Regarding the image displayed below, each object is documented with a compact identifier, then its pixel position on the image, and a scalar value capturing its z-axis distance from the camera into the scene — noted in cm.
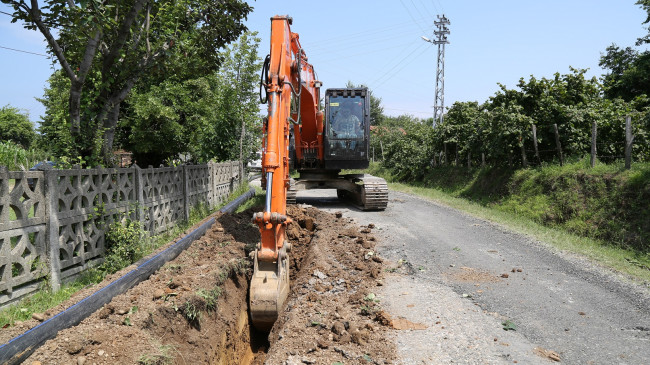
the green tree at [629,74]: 2047
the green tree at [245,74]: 2081
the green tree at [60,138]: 648
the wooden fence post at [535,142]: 1420
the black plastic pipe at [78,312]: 339
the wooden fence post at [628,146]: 1022
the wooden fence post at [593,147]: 1151
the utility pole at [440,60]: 3138
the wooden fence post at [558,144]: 1320
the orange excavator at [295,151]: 559
